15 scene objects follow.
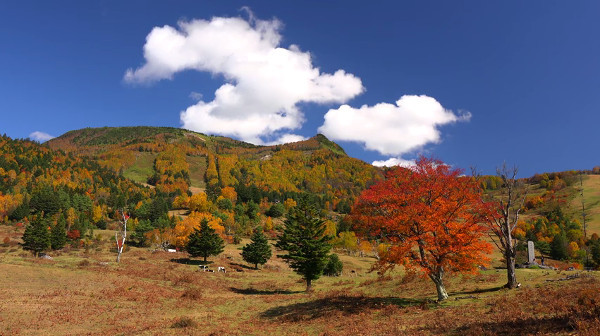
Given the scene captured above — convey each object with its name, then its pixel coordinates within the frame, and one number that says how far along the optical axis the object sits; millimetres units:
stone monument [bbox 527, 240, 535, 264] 48331
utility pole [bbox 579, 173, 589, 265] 121825
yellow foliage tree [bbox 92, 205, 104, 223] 162075
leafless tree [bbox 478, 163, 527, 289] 25578
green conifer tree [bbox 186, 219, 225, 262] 83625
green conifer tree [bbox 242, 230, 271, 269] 81188
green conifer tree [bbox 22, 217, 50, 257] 82156
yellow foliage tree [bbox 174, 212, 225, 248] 103162
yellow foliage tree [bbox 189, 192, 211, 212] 177050
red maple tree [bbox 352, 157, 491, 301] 23844
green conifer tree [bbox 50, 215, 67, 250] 93312
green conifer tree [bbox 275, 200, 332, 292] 48094
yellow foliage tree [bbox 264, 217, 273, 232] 168000
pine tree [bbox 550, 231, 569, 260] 125356
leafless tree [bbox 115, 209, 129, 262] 122588
